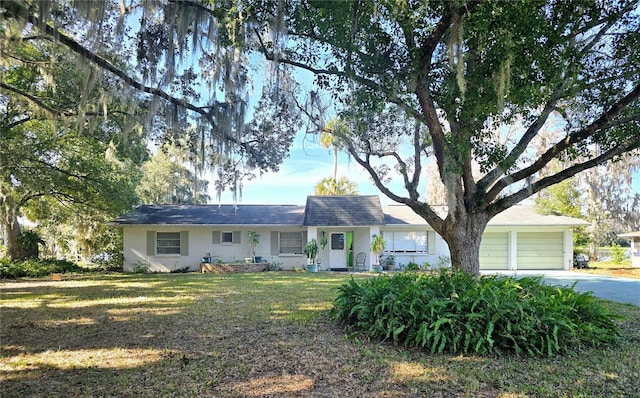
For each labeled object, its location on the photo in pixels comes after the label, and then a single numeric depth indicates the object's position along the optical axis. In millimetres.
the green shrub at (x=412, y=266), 16347
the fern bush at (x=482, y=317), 4898
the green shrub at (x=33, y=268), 14674
